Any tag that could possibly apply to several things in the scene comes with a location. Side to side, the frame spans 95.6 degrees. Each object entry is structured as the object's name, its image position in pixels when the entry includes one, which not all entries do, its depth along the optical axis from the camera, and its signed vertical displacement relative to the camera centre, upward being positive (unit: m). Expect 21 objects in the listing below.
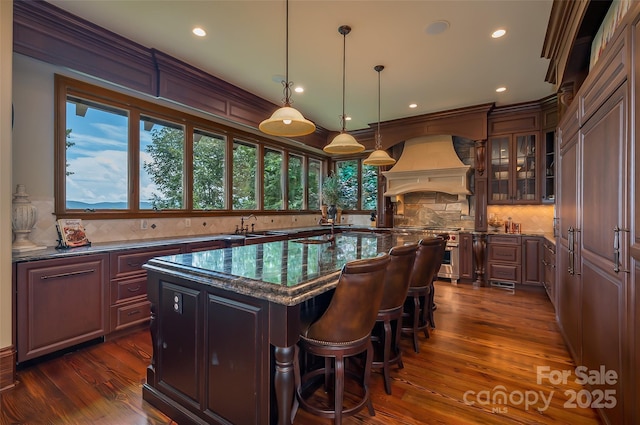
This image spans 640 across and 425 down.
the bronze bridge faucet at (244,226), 4.74 -0.22
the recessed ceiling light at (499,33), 2.79 +1.76
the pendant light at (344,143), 2.79 +0.71
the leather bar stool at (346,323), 1.47 -0.60
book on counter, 2.78 -0.20
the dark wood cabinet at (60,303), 2.27 -0.77
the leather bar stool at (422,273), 2.55 -0.55
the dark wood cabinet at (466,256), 5.01 -0.75
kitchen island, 1.37 -0.64
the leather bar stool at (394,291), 1.99 -0.56
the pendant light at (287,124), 2.15 +0.74
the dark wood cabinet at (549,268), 3.51 -0.74
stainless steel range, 5.09 -0.76
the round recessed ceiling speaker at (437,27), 2.68 +1.76
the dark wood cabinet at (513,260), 4.61 -0.77
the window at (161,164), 3.71 +0.65
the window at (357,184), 6.83 +0.68
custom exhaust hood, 5.37 +0.82
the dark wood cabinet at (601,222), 1.37 -0.05
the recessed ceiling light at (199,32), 2.79 +1.77
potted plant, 6.63 +0.45
